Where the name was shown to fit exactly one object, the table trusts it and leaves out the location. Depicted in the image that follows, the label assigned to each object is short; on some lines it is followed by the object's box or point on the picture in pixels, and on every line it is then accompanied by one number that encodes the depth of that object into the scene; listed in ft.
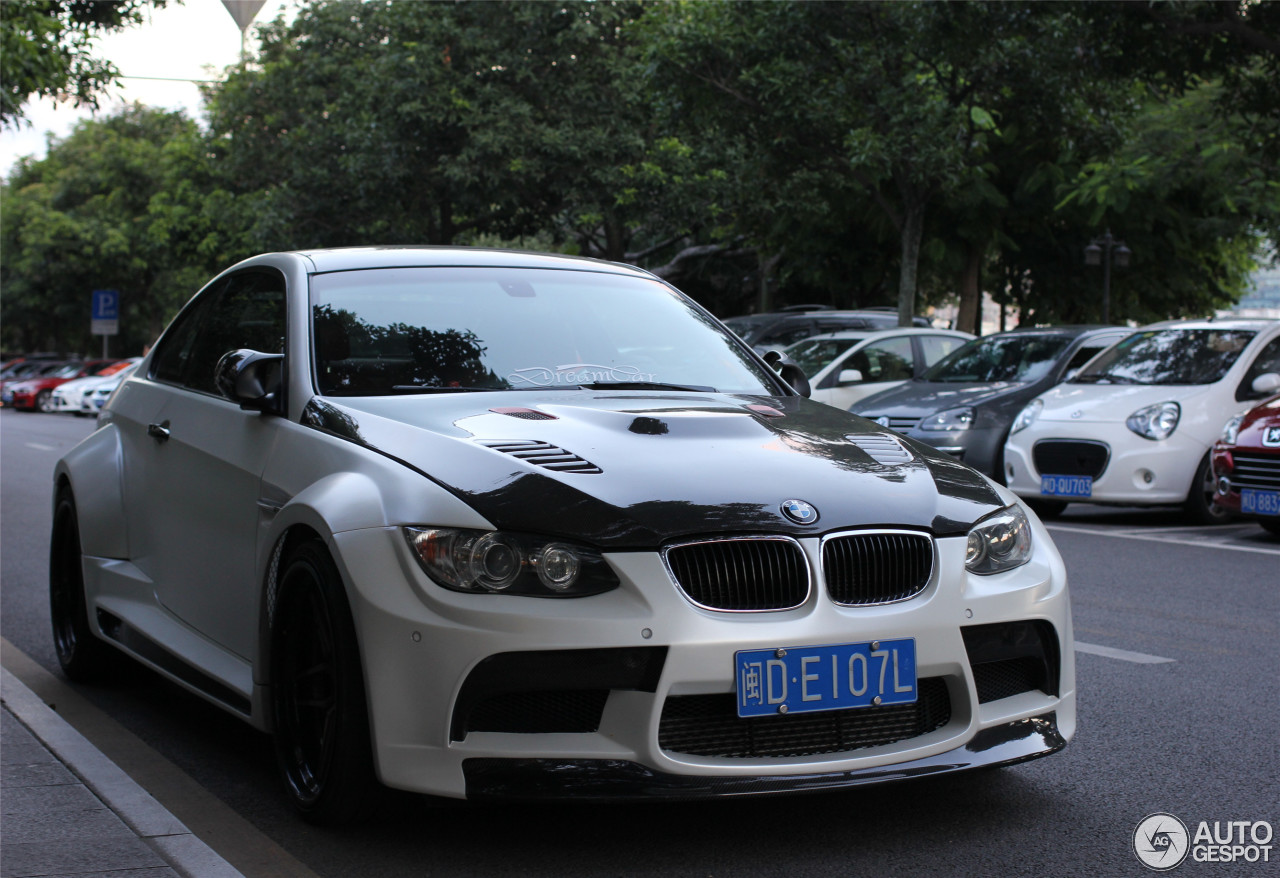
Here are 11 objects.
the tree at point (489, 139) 97.30
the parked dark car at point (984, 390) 40.29
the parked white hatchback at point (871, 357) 48.67
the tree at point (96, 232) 177.99
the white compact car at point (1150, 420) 35.55
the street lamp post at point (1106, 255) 90.84
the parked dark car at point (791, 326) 63.31
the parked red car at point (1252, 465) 31.53
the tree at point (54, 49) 50.50
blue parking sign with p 165.46
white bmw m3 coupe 10.46
